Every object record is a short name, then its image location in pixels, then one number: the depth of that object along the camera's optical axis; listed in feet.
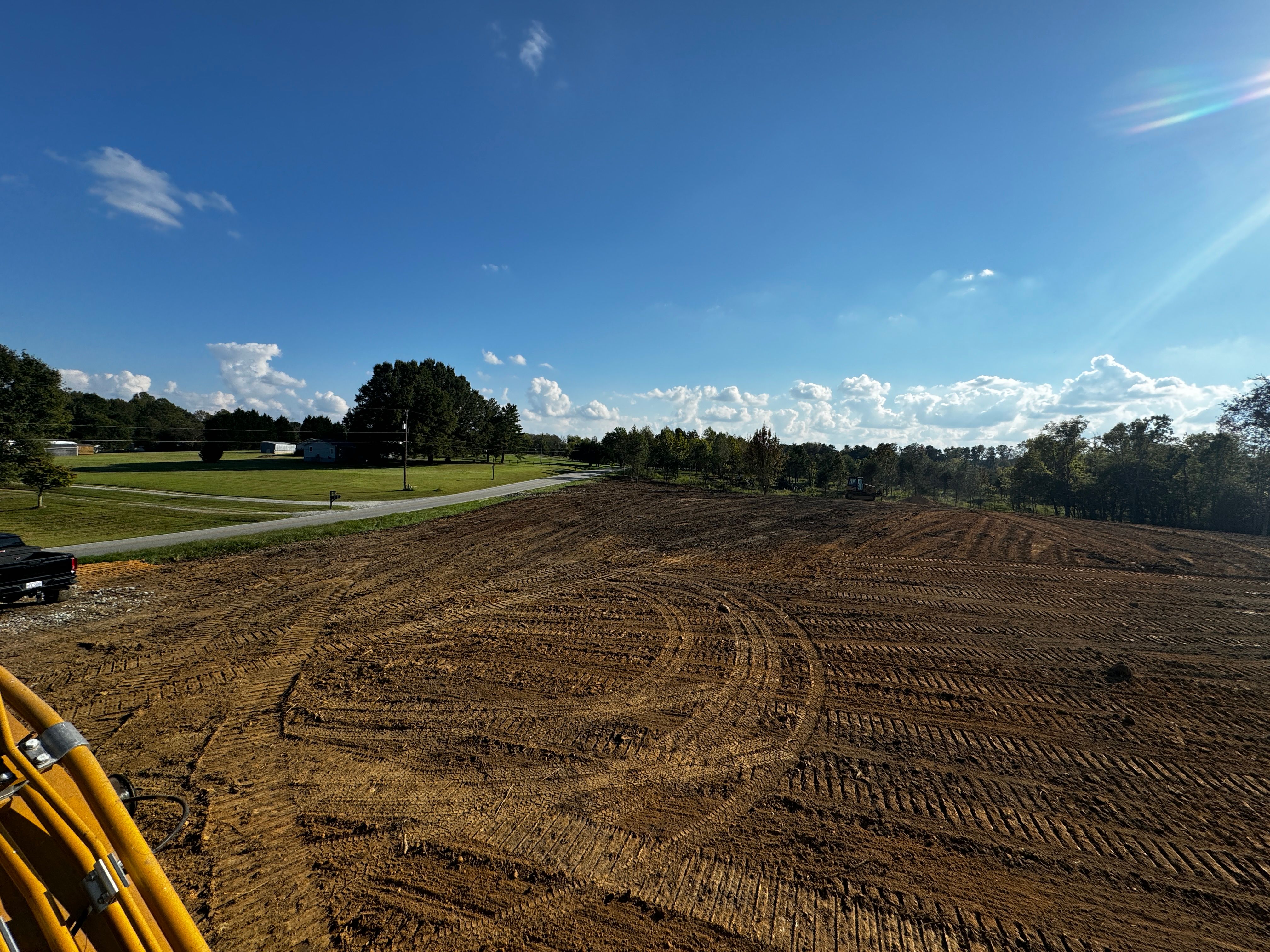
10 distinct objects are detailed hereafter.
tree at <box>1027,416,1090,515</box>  150.20
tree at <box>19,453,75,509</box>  67.77
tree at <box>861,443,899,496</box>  195.93
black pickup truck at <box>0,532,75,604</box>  34.06
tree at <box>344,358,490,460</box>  216.95
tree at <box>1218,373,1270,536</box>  109.50
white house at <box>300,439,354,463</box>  232.32
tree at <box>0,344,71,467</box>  80.74
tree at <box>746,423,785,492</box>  156.66
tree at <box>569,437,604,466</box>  328.49
